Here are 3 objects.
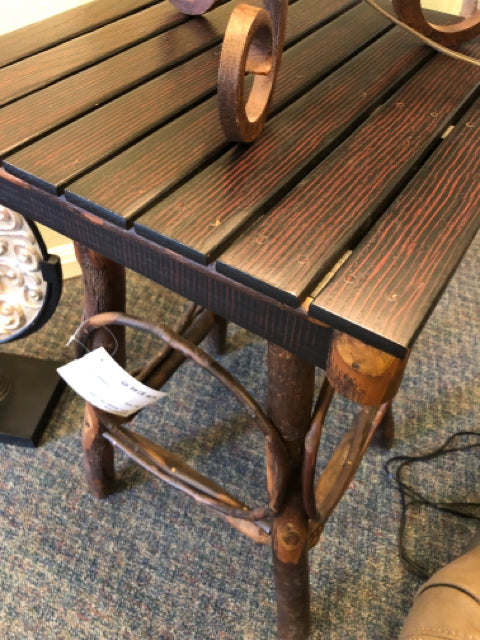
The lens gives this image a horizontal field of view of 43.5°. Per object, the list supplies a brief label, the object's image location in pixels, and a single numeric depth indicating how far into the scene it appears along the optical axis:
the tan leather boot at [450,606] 0.64
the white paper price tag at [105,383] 0.71
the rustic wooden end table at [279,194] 0.51
